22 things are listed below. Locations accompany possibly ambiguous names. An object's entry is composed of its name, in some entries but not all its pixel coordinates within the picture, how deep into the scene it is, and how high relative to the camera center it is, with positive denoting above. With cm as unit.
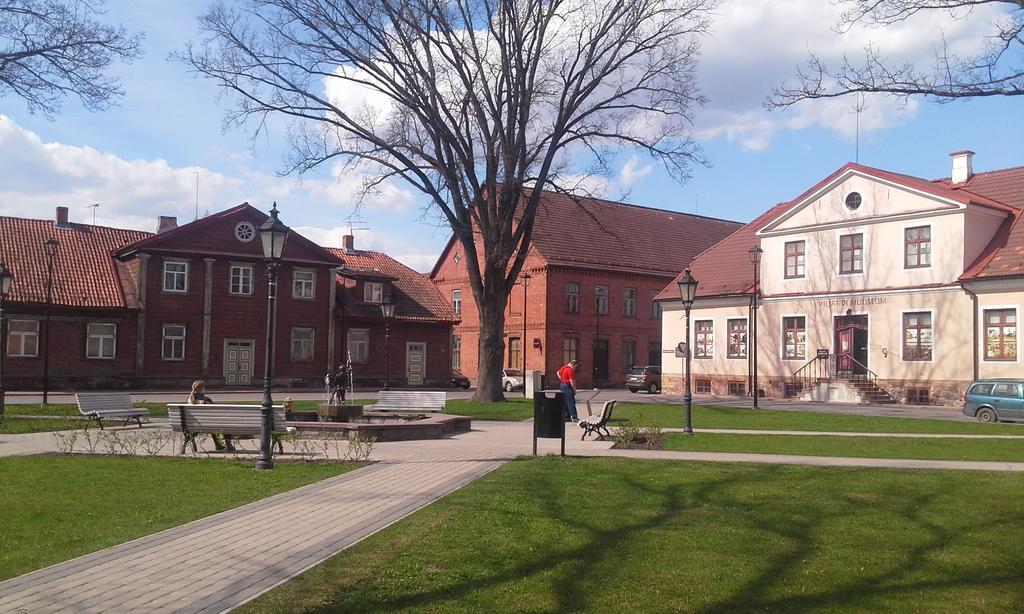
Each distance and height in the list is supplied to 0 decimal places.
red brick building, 5231 +407
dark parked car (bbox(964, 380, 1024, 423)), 2588 -104
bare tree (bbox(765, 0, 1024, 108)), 903 +286
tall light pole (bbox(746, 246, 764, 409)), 3291 +206
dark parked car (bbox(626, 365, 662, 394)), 4791 -94
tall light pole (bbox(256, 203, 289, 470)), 1313 +114
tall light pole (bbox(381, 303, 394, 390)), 4524 -5
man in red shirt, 2517 -74
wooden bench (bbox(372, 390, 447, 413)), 2286 -109
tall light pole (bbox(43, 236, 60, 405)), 3108 +395
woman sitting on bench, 1539 -99
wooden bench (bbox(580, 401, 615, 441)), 1914 -134
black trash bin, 1473 -89
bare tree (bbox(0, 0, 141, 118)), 2211 +751
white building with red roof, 3269 +286
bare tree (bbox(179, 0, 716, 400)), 2720 +778
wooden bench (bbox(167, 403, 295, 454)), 1488 -104
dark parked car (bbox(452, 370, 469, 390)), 5243 -127
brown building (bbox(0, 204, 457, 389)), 4006 +228
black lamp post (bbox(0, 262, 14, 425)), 2325 +192
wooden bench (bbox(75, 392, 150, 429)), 1952 -113
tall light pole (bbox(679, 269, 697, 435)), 2122 +171
